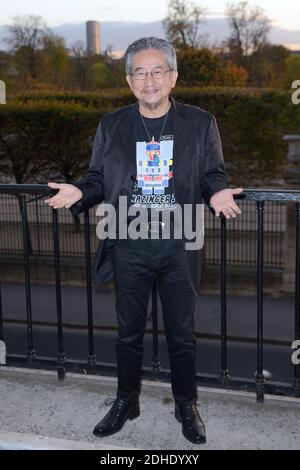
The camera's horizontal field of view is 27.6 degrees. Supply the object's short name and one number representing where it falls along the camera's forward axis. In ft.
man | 10.33
